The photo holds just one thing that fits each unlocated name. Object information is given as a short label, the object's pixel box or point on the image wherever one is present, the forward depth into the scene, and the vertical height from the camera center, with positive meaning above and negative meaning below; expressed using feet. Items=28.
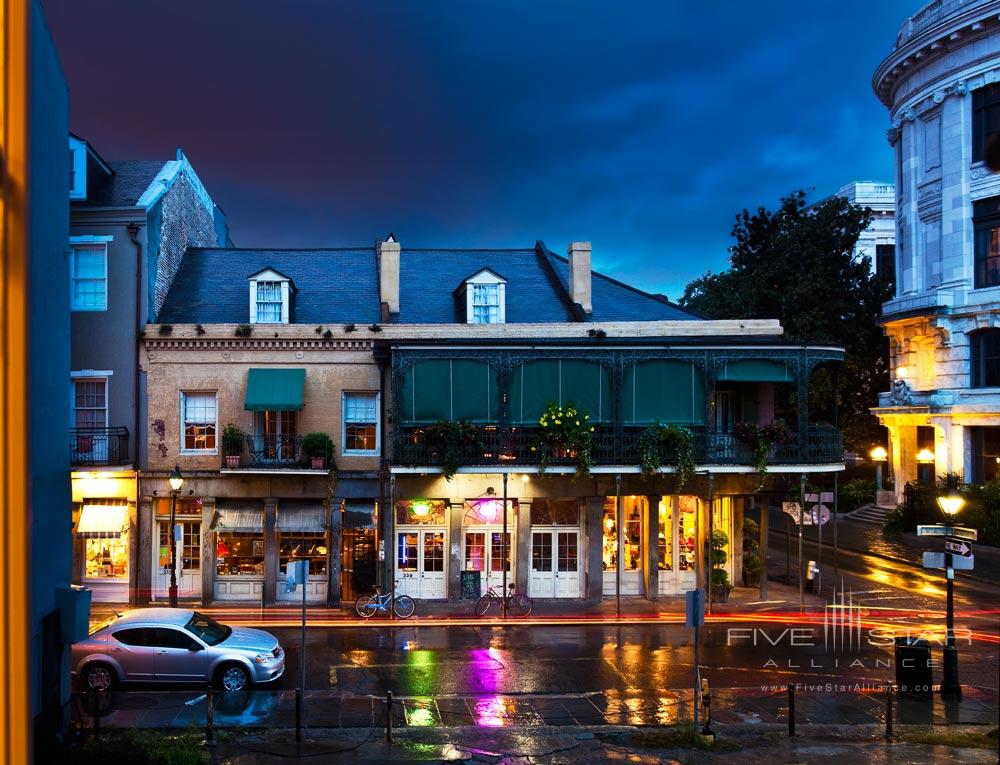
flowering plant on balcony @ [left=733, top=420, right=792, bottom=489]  76.28 -2.36
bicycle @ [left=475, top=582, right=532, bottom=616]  74.59 -17.74
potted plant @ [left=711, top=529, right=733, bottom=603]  78.59 -15.50
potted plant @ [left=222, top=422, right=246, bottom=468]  76.95 -2.99
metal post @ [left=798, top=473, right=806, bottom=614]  75.20 -9.60
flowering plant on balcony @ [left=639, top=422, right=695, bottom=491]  75.00 -3.27
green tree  139.03 +21.40
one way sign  51.44 -8.67
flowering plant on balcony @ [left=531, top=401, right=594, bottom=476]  75.00 -2.20
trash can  50.90 -16.37
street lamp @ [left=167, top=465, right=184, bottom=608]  71.87 -8.43
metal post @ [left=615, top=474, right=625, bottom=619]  72.09 -12.12
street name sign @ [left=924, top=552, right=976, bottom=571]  51.19 -9.66
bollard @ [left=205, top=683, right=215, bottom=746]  41.29 -15.91
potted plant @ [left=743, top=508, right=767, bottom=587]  84.48 -15.18
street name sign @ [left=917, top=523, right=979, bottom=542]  52.05 -7.94
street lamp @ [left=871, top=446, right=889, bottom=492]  133.28 -7.11
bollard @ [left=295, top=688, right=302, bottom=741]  41.32 -15.30
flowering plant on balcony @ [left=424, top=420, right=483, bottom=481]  74.43 -2.17
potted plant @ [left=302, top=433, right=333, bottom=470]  77.46 -3.29
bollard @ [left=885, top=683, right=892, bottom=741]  42.73 -16.21
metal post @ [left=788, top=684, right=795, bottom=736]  42.50 -15.40
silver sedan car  50.52 -15.33
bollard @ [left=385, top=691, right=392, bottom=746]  41.67 -15.80
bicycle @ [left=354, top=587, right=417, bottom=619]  73.61 -17.63
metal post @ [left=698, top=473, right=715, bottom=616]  74.33 -12.38
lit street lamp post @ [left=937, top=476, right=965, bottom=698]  50.57 -15.37
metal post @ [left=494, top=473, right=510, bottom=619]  71.21 -13.53
